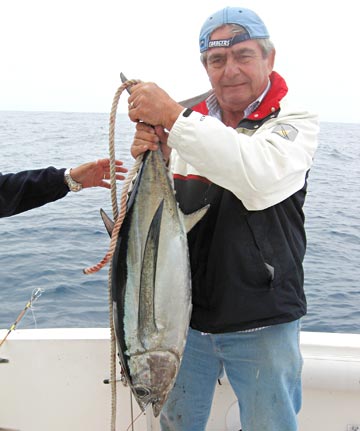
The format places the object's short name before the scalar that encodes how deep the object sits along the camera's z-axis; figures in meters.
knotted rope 1.77
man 1.91
